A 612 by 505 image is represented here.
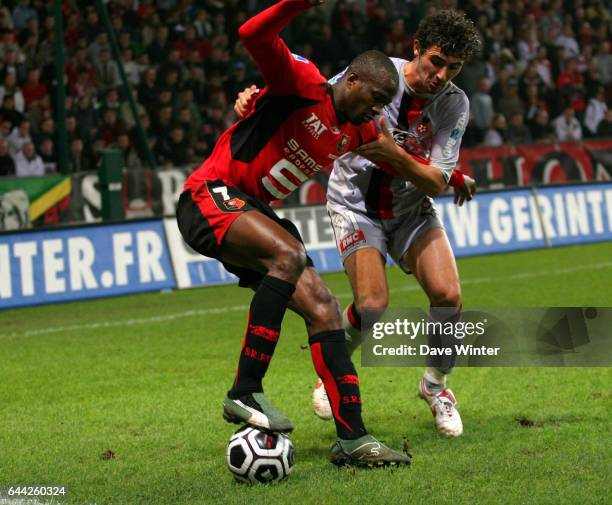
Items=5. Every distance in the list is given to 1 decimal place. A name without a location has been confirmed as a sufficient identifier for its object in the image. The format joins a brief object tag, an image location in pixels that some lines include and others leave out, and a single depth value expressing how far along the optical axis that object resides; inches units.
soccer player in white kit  458.0
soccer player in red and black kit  386.6
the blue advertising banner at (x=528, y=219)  1131.9
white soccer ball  378.3
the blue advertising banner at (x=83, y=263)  874.8
